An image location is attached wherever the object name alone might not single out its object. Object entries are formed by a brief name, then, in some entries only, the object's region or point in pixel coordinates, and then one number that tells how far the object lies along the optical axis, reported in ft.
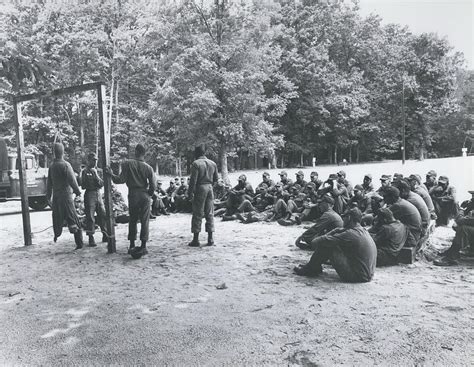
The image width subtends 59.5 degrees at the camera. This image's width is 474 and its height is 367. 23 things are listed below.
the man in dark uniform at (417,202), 23.38
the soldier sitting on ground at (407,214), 21.24
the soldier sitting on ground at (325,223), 22.18
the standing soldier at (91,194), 26.81
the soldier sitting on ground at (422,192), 27.40
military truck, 47.62
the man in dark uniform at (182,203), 44.16
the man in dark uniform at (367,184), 34.27
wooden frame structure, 23.89
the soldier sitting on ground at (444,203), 31.22
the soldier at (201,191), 25.95
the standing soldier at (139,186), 23.39
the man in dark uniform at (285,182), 38.70
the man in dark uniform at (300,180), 39.78
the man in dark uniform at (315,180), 37.20
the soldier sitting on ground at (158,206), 42.16
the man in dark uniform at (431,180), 33.58
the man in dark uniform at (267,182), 40.86
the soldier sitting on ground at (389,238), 20.17
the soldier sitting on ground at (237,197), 39.32
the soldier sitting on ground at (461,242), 20.43
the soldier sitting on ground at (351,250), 17.61
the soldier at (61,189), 24.84
